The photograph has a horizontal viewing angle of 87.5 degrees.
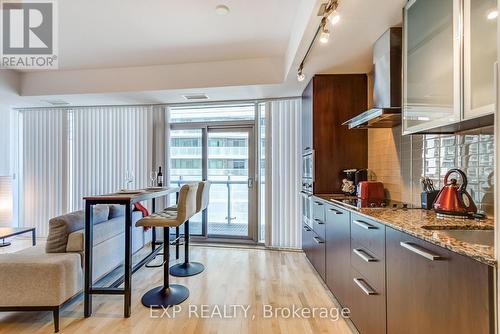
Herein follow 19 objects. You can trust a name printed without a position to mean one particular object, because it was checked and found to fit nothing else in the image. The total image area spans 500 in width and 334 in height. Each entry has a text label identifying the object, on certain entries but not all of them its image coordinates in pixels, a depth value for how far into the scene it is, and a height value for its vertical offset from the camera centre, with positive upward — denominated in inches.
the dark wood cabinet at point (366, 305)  62.9 -36.7
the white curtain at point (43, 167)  187.9 -1.0
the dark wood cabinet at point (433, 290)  35.5 -20.5
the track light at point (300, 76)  117.0 +40.5
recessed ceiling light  94.0 +57.1
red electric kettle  61.9 -8.4
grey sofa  81.7 -33.1
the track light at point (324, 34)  76.2 +39.7
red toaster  105.4 -9.9
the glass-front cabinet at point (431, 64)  58.6 +25.9
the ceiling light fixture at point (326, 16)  70.5 +42.9
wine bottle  148.6 -8.2
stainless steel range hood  84.4 +29.1
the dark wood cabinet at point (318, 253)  108.9 -38.9
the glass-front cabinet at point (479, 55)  49.4 +22.1
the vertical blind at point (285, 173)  160.9 -4.4
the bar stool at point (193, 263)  120.4 -47.3
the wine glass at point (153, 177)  163.4 -7.3
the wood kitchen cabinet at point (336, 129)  122.9 +17.4
